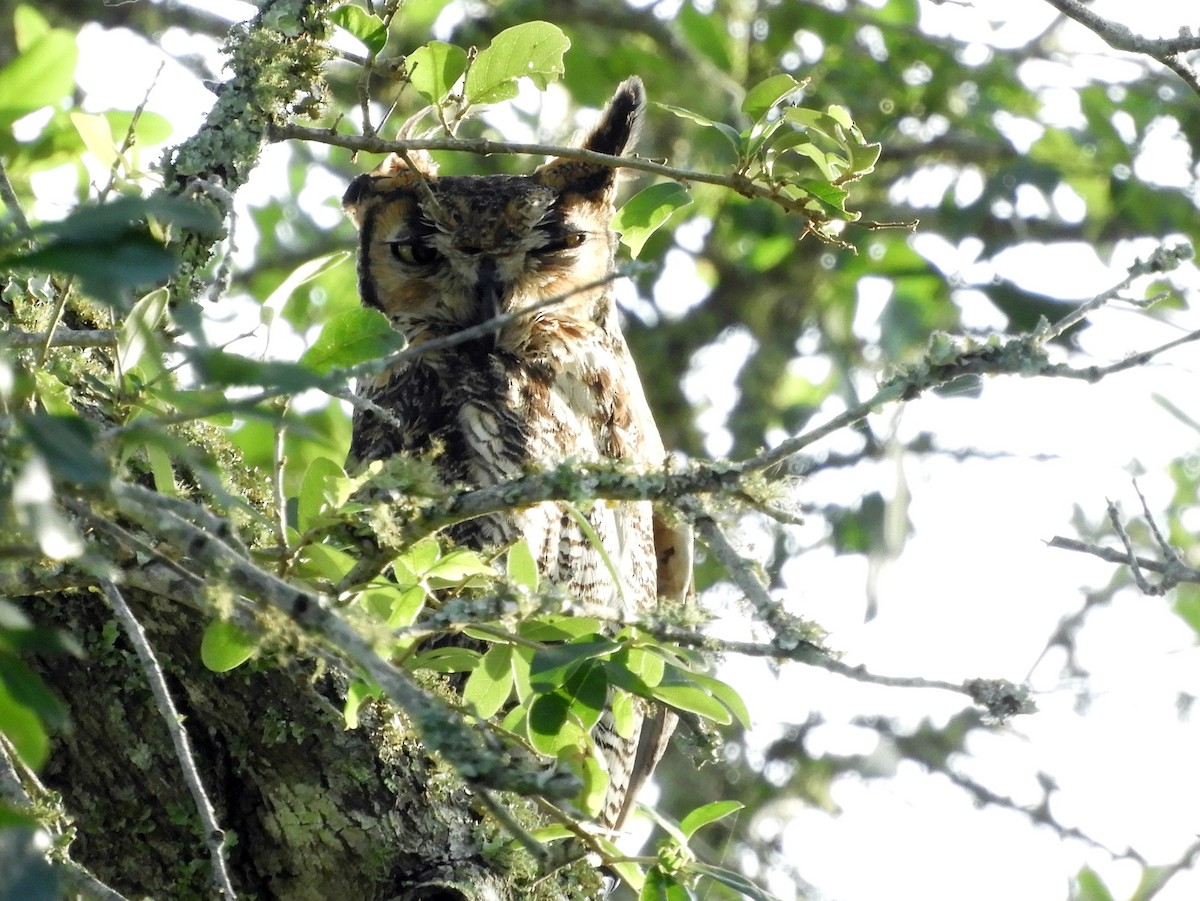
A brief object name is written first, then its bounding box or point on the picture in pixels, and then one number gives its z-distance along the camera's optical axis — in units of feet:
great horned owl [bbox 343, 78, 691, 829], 33.04
